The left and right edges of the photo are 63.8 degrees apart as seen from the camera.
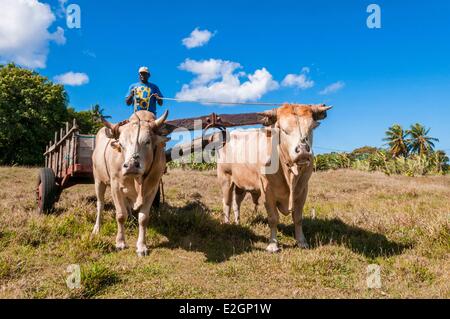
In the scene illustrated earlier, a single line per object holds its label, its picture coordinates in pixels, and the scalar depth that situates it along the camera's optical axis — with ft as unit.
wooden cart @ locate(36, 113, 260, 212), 21.56
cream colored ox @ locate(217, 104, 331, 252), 16.83
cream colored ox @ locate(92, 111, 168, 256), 16.90
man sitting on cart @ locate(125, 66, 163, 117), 22.67
